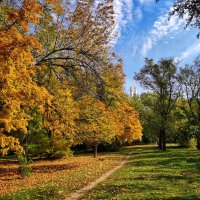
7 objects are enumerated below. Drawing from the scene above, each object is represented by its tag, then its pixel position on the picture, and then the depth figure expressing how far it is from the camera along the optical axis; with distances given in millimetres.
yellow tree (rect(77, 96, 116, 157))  15675
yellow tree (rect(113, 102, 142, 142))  35674
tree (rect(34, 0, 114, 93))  12912
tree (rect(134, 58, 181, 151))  36409
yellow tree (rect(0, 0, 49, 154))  9163
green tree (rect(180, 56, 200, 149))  38197
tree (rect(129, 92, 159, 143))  38975
